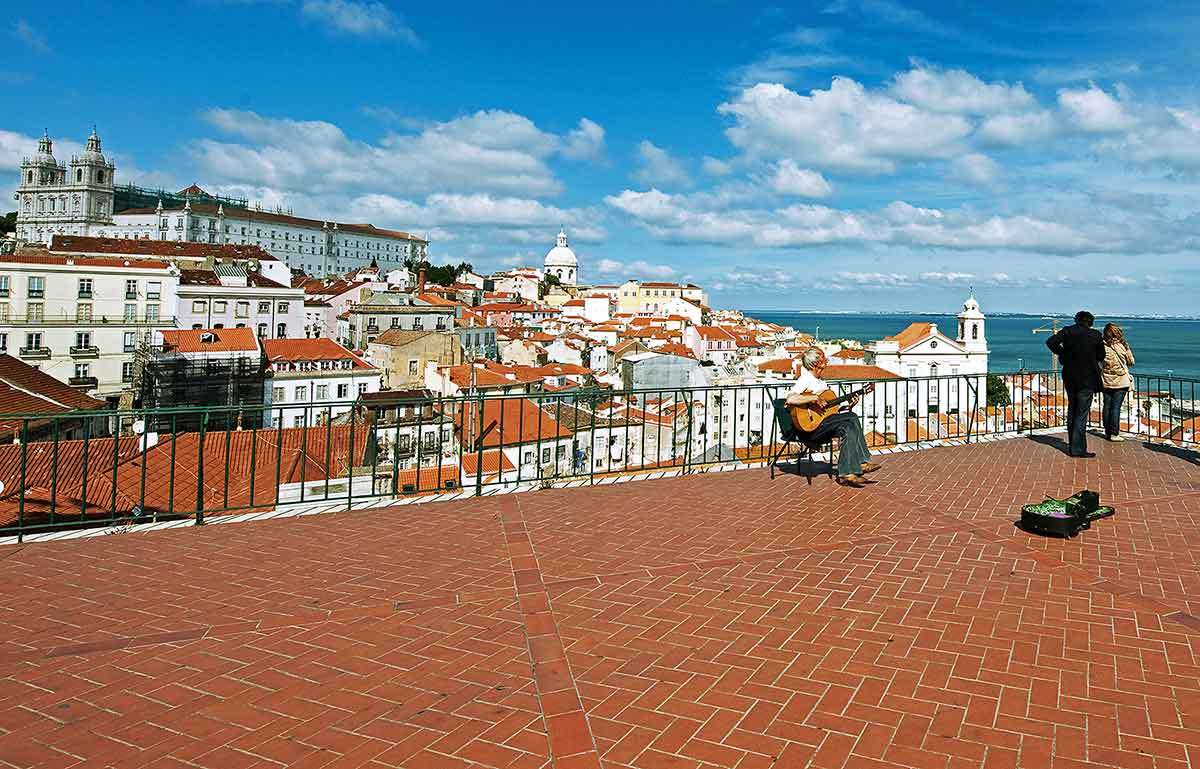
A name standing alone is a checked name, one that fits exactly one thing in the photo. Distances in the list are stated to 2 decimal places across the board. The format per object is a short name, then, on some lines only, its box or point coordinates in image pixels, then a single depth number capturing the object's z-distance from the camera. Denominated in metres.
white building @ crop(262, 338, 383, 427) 48.91
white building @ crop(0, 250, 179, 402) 47.62
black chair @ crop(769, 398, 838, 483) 8.16
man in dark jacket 9.95
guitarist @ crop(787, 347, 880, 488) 7.96
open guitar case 6.17
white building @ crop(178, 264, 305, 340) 58.28
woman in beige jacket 10.36
